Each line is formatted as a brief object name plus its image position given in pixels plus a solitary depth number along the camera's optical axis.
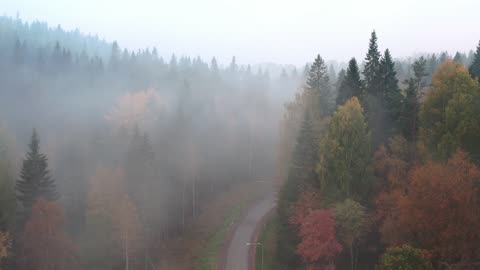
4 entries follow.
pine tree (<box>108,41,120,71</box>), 111.23
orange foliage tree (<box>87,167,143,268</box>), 42.00
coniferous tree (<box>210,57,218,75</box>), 115.32
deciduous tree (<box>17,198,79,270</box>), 36.16
